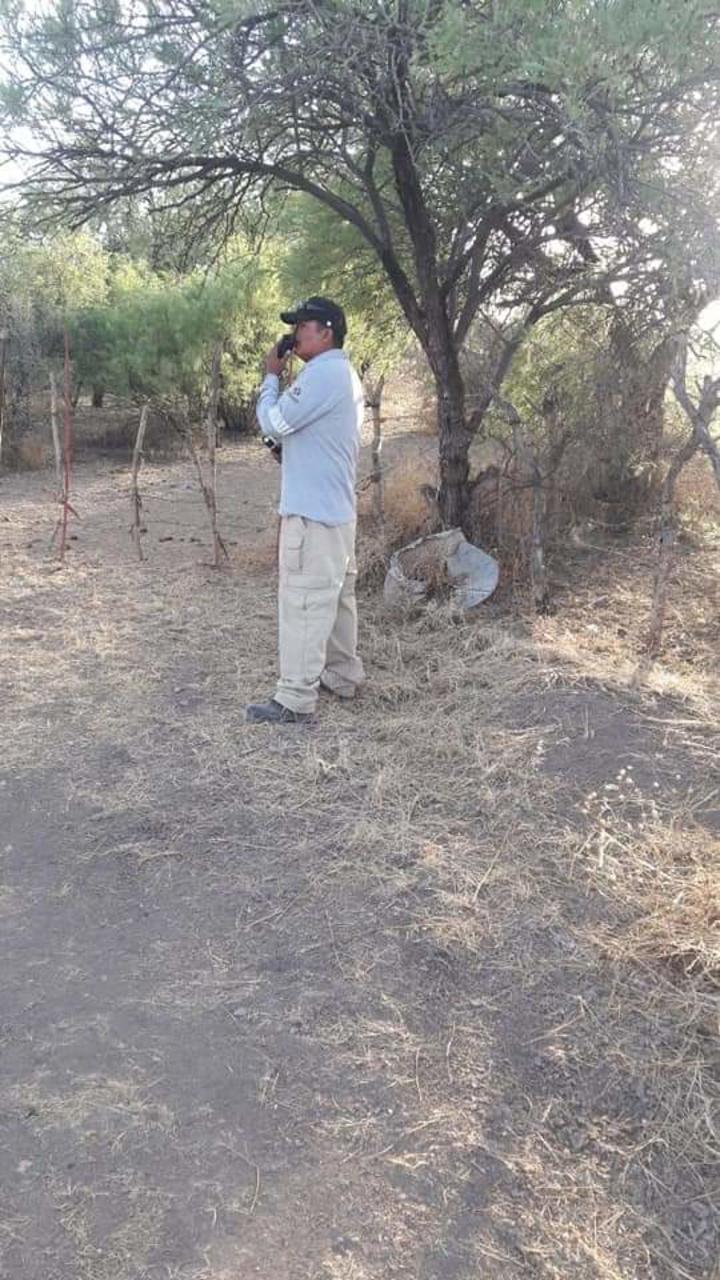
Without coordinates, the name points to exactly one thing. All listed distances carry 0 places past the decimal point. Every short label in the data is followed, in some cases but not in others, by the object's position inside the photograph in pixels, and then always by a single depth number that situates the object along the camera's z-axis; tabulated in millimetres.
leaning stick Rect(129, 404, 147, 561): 7590
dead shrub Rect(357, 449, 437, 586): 6789
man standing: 3840
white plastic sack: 5980
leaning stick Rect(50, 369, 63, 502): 8203
